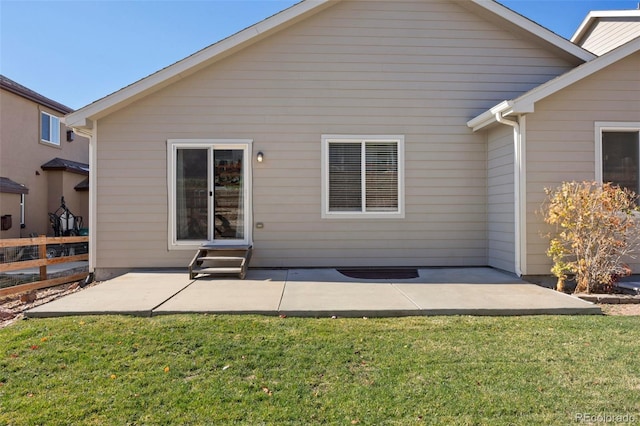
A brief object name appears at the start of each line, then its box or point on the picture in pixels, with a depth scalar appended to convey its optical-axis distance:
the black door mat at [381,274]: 6.90
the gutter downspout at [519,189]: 6.50
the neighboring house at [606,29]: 9.73
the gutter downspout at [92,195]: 7.34
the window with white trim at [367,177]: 7.67
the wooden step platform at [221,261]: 6.69
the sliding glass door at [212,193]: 7.55
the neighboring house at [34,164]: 12.88
